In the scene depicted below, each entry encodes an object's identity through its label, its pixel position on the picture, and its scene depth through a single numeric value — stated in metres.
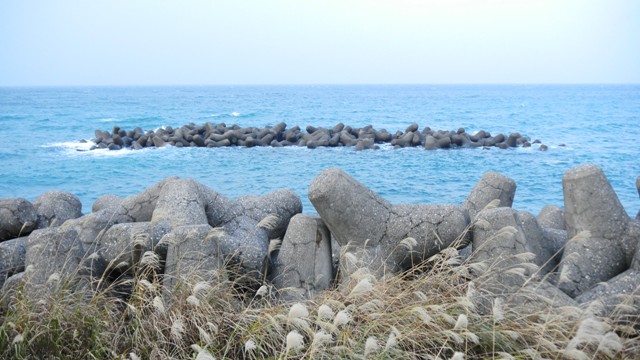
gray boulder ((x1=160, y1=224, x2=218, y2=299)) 4.18
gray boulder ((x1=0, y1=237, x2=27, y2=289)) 4.58
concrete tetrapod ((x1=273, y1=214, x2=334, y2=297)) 4.59
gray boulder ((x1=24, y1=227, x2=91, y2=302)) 4.14
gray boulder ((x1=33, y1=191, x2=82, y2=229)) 5.68
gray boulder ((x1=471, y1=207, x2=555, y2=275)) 4.38
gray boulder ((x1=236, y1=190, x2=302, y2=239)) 5.40
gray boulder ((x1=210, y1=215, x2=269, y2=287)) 4.36
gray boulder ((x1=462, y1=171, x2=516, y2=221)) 5.77
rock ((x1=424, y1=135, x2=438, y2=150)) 23.66
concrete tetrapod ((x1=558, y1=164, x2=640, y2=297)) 4.78
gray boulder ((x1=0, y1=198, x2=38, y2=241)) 5.22
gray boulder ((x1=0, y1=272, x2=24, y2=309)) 4.00
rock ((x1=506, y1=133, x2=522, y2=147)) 24.71
